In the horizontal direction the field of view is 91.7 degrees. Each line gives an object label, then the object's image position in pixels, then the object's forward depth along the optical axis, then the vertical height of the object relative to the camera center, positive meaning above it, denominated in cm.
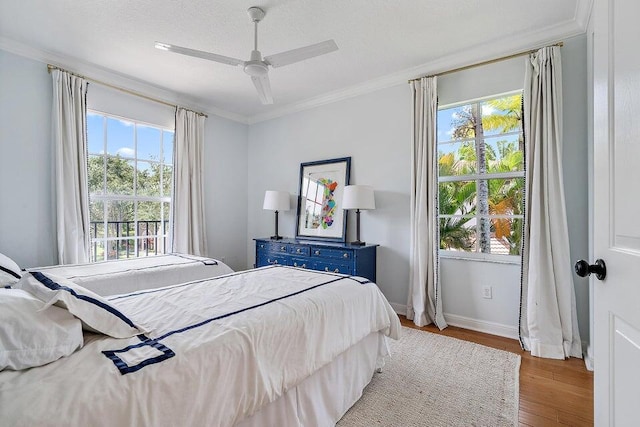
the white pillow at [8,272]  180 -38
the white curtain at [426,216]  320 -4
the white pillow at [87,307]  111 -36
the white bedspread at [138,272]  243 -52
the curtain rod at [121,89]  310 +144
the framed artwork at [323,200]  398 +17
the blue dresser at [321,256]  336 -51
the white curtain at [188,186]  414 +35
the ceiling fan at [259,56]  217 +114
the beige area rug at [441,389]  175 -117
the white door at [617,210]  81 +0
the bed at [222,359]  85 -51
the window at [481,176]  302 +36
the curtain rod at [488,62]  274 +144
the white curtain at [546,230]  253 -16
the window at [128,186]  357 +32
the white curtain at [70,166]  309 +47
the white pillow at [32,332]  89 -37
